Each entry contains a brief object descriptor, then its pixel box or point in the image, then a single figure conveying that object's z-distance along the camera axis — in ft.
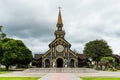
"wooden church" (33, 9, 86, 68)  96.82
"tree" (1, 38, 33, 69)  85.81
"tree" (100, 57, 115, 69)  91.93
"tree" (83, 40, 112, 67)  110.13
